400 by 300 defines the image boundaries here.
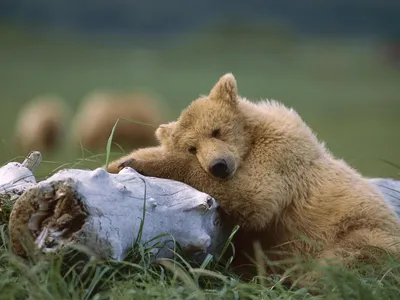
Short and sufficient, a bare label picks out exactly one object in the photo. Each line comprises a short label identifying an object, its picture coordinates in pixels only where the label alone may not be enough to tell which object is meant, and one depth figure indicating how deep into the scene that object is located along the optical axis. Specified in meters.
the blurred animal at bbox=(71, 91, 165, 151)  40.41
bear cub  10.00
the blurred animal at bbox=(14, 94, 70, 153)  40.62
